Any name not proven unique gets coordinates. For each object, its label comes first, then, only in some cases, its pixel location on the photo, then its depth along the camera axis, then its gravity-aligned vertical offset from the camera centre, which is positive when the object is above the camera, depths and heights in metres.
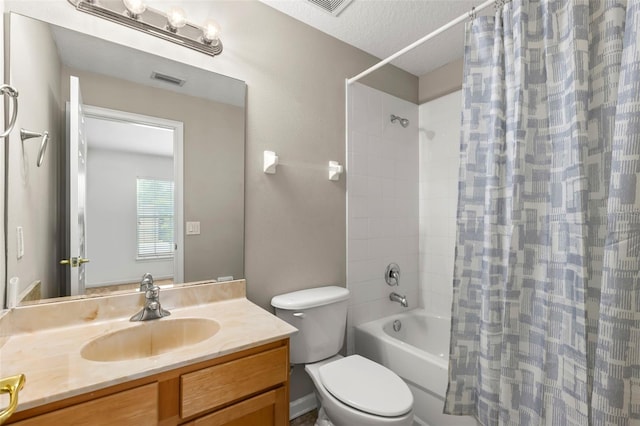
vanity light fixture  1.26 +0.81
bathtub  1.62 -0.92
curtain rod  1.30 +0.85
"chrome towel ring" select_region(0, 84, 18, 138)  0.92 +0.35
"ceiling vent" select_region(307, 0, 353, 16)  1.68 +1.13
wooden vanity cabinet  0.80 -0.57
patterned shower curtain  0.89 -0.03
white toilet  1.29 -0.82
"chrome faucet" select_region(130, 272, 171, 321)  1.26 -0.42
